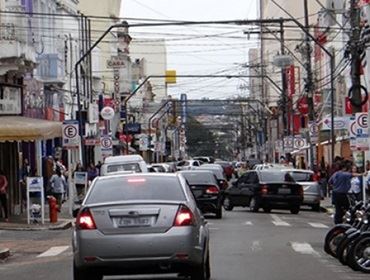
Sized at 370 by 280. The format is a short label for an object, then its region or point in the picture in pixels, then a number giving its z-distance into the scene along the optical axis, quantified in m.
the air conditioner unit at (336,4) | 51.31
